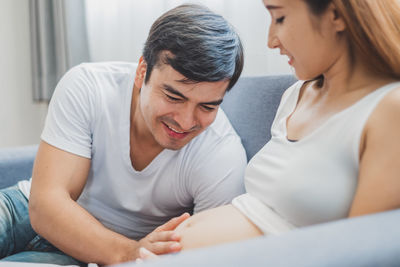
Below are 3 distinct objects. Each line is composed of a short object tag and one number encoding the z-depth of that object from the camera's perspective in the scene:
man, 1.11
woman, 0.73
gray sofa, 0.52
